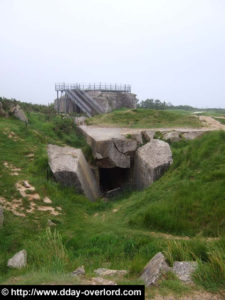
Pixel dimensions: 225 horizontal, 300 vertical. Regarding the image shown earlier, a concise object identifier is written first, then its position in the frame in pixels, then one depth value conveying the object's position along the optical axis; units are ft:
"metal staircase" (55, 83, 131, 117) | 87.04
